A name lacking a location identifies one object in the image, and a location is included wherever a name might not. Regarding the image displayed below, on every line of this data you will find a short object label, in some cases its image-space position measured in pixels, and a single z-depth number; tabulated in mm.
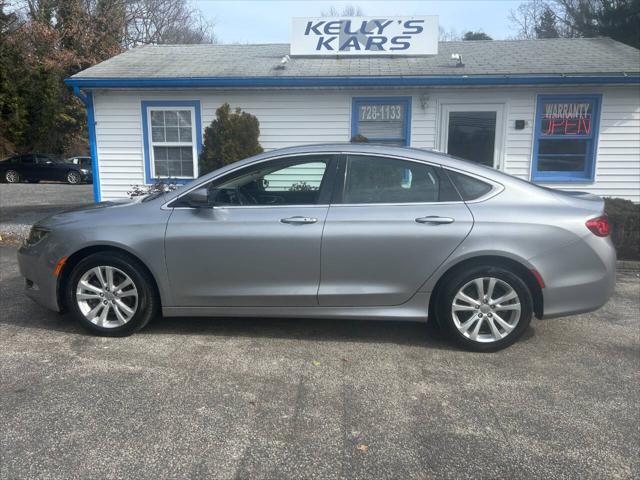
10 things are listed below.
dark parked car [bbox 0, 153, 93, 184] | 24547
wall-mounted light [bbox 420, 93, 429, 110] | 9406
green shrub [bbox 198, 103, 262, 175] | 9375
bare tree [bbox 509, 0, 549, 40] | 40031
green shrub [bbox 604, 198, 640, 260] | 7461
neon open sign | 9445
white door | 9516
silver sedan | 4129
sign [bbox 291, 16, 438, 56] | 10469
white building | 9297
